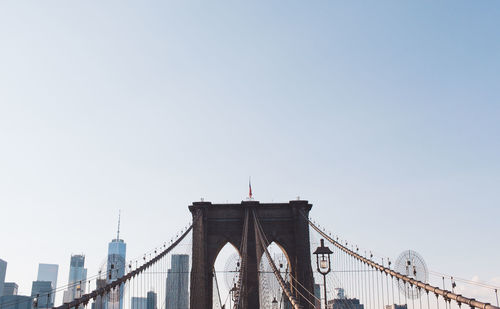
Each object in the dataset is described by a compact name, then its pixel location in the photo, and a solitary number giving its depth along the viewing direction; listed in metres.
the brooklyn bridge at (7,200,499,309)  45.12
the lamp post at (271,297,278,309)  40.00
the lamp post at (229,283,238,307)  40.47
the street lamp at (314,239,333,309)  25.48
